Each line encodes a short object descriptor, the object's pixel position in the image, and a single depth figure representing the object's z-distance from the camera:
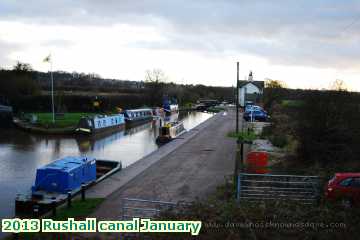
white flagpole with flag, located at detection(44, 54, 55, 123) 46.58
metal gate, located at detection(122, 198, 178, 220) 12.60
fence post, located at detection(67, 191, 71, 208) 14.80
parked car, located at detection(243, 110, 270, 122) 51.66
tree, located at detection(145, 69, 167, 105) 82.69
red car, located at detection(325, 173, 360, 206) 13.57
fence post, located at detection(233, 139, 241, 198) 16.36
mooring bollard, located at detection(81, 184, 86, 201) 15.74
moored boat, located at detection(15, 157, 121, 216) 15.96
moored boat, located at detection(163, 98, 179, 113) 73.69
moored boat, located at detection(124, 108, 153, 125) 54.94
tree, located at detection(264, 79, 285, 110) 63.41
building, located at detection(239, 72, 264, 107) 82.49
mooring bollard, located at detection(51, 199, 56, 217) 13.98
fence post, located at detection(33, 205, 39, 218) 12.81
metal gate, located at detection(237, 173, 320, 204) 14.34
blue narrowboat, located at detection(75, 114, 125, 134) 42.09
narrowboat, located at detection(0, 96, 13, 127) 48.50
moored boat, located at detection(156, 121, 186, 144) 37.10
